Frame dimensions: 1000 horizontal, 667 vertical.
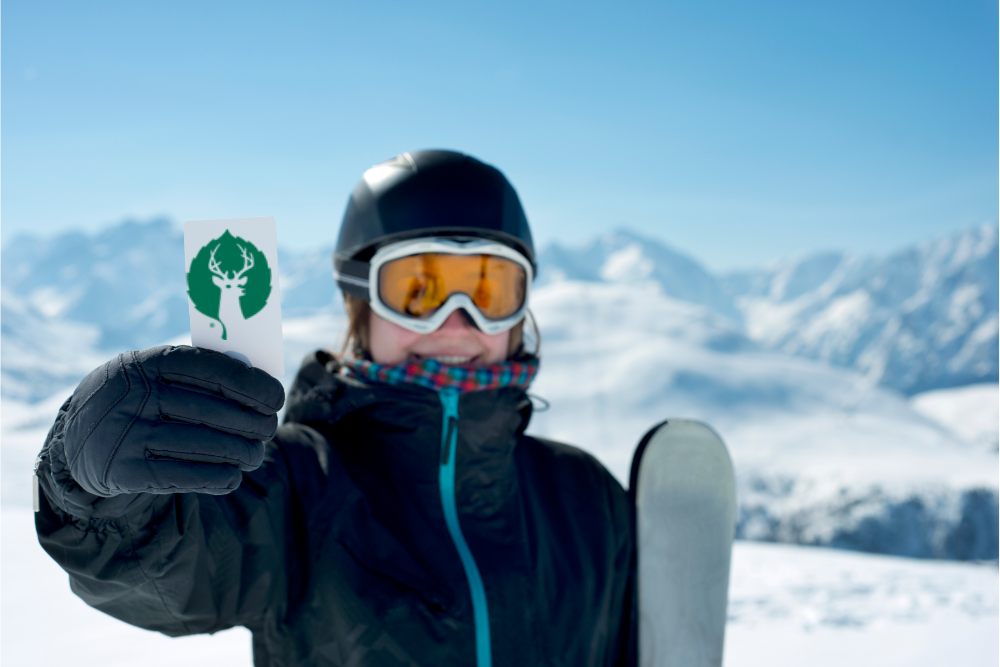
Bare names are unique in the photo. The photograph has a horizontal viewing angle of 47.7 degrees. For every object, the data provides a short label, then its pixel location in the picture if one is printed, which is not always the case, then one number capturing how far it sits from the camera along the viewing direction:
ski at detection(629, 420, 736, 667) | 1.16
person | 0.87
